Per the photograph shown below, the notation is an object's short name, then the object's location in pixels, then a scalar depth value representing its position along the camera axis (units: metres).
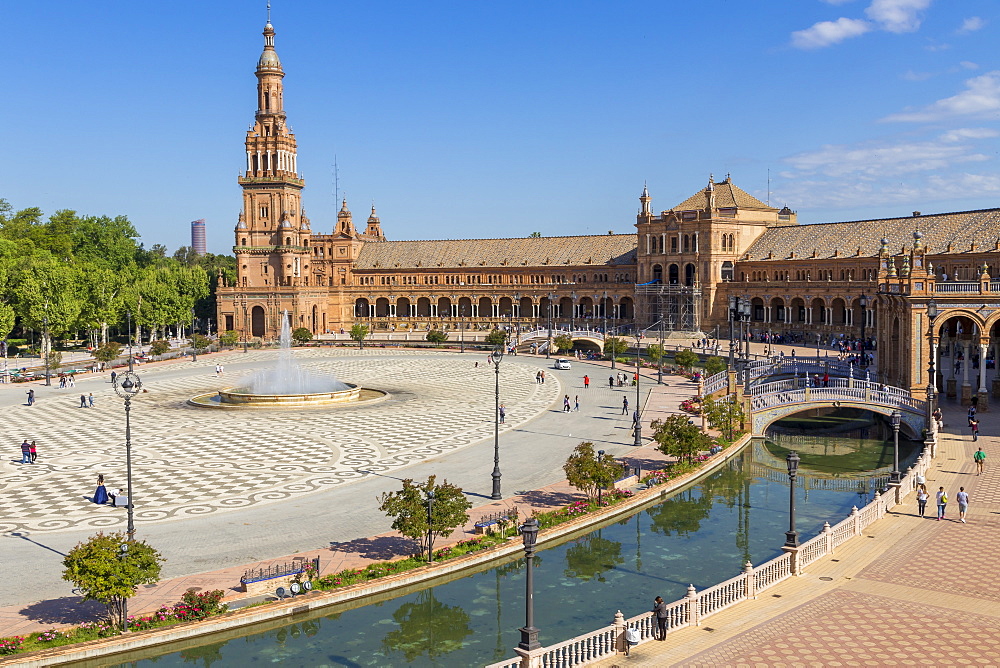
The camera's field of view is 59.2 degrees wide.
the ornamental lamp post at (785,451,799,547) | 25.20
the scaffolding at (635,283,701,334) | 102.56
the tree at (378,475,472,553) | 26.39
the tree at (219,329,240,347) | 102.56
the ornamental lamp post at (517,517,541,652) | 18.45
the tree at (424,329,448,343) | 101.81
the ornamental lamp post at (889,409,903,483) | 33.50
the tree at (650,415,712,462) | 38.91
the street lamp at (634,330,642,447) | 44.18
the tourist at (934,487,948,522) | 29.94
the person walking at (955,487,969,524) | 29.84
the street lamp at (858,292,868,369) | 78.03
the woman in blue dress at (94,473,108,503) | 32.77
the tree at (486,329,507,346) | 93.50
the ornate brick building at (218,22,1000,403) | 81.69
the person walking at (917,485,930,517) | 30.41
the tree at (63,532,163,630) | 21.31
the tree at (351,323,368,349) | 102.00
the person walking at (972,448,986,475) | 36.28
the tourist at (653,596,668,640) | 20.45
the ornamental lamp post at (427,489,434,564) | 26.23
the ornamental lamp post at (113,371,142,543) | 24.77
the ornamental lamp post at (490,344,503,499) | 33.12
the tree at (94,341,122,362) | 81.13
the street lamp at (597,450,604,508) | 33.04
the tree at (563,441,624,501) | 32.34
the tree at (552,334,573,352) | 91.38
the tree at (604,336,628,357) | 87.31
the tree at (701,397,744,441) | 45.72
